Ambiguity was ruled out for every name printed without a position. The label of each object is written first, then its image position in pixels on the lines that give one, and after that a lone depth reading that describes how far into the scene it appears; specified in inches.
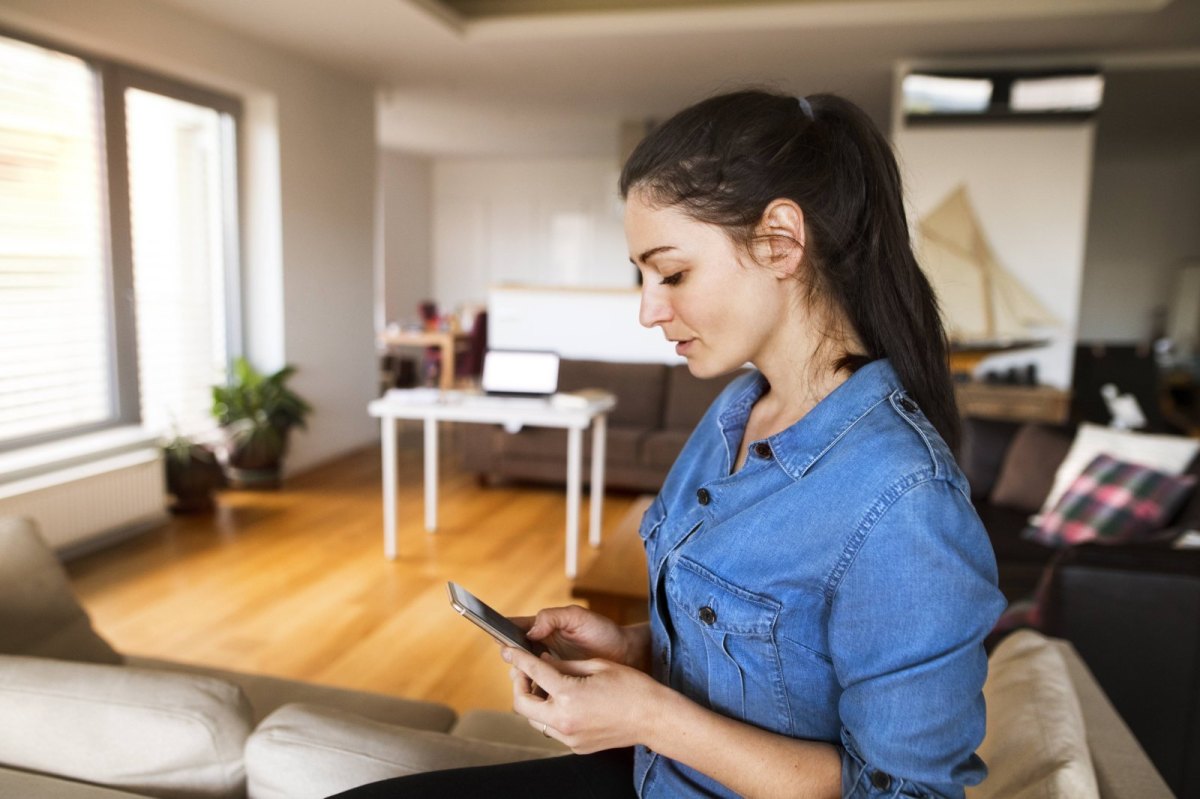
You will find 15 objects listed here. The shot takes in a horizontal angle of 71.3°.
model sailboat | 199.9
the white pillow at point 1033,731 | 31.9
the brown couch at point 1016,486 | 104.0
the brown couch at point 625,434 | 190.4
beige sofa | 36.9
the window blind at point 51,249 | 139.6
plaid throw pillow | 104.8
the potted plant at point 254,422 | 185.5
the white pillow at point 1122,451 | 112.0
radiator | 132.2
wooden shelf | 195.8
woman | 25.7
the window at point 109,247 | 141.8
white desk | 137.3
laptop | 149.3
